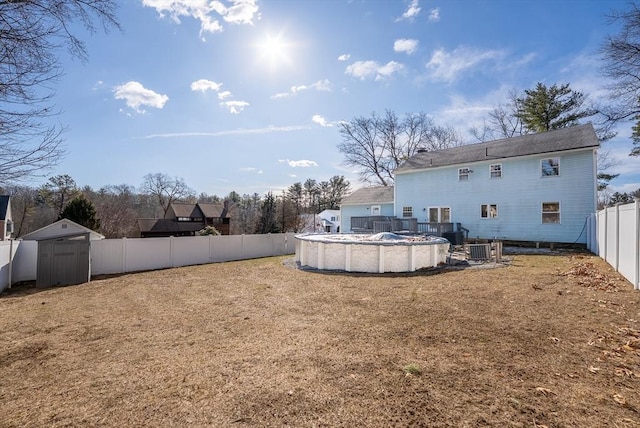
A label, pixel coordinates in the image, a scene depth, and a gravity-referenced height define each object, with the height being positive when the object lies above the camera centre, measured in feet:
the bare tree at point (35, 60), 11.57 +6.59
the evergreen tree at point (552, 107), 80.89 +33.29
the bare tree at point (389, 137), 109.70 +32.14
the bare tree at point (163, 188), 155.12 +16.95
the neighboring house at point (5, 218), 77.82 -0.08
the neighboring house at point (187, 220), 112.47 -0.16
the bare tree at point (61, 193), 103.57 +9.09
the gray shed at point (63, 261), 31.83 -4.67
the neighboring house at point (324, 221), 149.28 +0.26
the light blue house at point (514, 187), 50.31 +7.39
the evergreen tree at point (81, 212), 76.69 +1.77
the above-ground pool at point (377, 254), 34.06 -3.75
